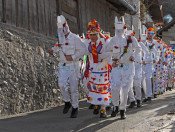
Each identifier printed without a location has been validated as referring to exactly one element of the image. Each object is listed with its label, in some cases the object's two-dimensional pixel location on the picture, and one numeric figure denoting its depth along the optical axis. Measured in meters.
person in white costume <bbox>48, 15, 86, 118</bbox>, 6.43
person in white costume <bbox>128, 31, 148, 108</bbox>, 8.04
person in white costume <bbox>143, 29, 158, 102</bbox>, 9.48
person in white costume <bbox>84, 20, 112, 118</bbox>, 6.45
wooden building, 7.78
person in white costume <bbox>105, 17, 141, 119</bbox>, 6.15
